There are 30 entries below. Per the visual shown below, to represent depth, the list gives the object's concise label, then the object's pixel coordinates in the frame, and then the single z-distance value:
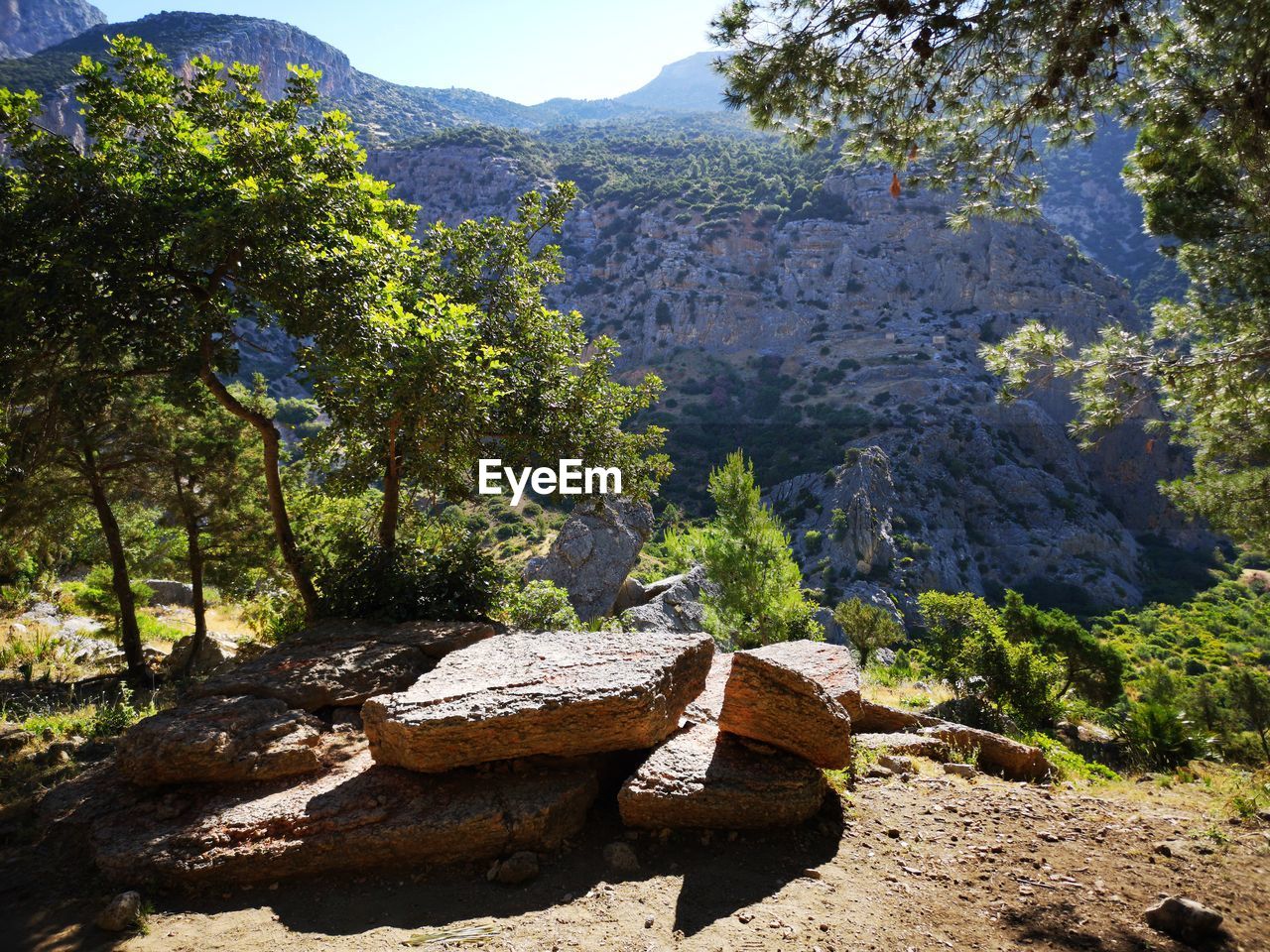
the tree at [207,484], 10.76
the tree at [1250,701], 16.56
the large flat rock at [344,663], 5.50
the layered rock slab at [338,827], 3.91
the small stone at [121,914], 3.46
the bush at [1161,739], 9.34
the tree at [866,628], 23.70
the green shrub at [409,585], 7.20
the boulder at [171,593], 21.50
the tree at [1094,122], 4.56
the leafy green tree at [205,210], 5.76
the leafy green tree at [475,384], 6.14
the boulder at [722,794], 4.17
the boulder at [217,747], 4.52
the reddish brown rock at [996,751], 6.22
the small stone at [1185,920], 2.85
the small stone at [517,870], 3.82
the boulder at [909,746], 5.81
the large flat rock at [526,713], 4.32
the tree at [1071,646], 16.41
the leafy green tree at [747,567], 20.28
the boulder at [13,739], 6.36
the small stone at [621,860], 3.91
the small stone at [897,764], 5.23
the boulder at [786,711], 4.39
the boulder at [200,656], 12.07
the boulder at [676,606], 23.31
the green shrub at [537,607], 8.16
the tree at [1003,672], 12.83
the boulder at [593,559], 28.55
